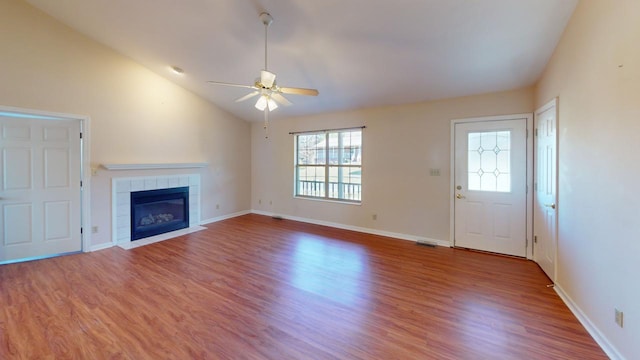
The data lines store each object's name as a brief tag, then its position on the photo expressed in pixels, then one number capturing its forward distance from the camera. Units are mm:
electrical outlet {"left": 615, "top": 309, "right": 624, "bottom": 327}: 1809
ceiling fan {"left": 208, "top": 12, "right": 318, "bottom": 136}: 2750
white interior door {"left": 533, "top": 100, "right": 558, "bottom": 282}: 2959
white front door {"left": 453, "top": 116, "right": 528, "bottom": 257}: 3799
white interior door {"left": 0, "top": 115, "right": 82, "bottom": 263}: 3523
